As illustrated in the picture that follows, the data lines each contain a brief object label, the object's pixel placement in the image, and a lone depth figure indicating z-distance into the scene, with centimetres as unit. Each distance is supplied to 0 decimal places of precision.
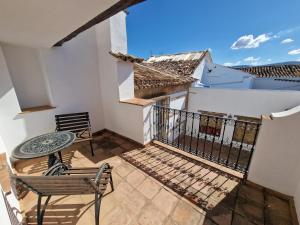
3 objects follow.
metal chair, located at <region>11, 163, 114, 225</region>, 121
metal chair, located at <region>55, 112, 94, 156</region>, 310
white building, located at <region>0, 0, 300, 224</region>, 147
